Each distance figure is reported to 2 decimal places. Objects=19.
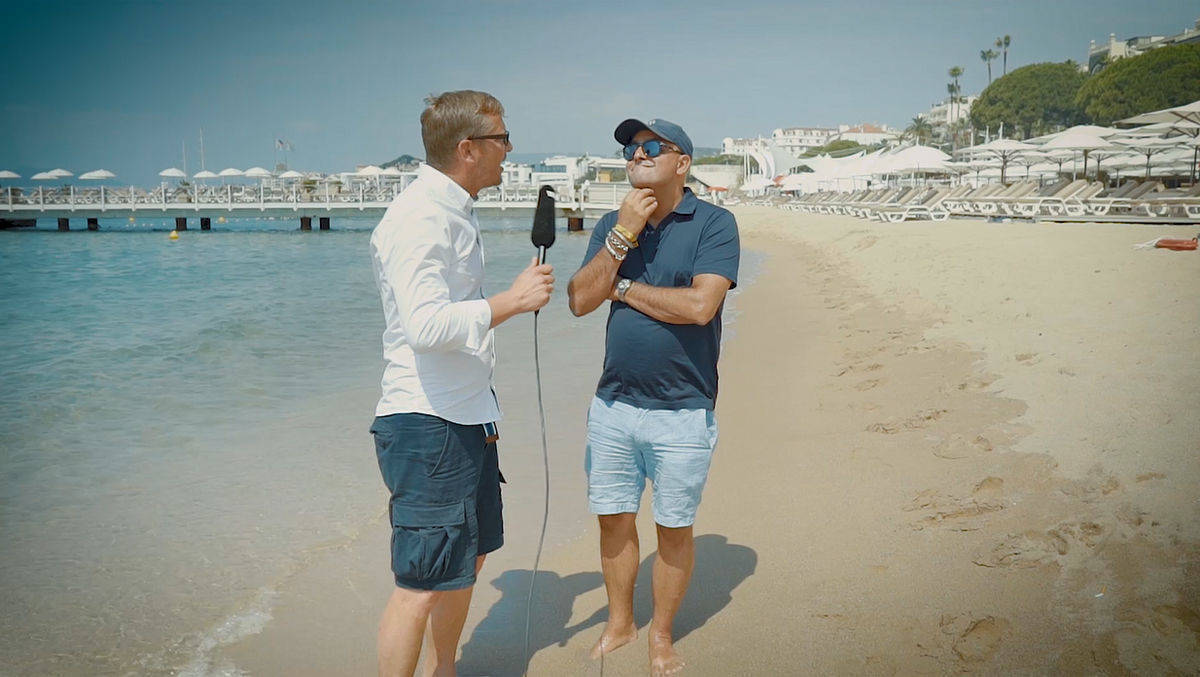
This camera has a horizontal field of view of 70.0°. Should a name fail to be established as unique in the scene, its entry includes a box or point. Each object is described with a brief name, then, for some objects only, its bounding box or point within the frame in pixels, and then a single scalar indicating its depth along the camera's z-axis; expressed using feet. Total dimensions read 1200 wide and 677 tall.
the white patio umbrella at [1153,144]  85.47
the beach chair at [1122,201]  76.07
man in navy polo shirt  9.34
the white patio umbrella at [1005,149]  107.24
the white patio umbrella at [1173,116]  68.08
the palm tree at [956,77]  430.45
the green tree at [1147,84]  198.39
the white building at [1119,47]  310.20
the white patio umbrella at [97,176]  228.43
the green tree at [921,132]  465.22
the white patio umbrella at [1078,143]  89.15
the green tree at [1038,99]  305.12
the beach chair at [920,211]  92.38
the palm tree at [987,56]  381.40
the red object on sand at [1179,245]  38.24
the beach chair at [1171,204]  68.85
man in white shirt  7.45
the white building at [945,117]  513.45
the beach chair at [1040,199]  83.25
